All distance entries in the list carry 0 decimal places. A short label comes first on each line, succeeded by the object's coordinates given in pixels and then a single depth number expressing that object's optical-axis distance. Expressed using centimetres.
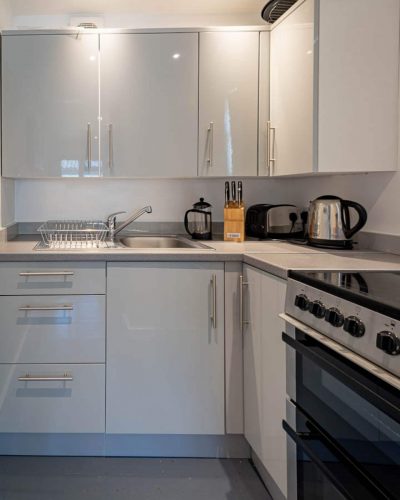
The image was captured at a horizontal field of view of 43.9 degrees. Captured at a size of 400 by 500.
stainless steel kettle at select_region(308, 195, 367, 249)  211
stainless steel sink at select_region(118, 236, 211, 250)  281
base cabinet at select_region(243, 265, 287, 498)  166
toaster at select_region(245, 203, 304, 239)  268
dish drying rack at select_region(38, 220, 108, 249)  245
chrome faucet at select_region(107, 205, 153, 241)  274
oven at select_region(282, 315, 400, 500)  101
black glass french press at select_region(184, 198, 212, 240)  271
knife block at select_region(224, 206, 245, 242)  259
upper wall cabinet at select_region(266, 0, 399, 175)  193
